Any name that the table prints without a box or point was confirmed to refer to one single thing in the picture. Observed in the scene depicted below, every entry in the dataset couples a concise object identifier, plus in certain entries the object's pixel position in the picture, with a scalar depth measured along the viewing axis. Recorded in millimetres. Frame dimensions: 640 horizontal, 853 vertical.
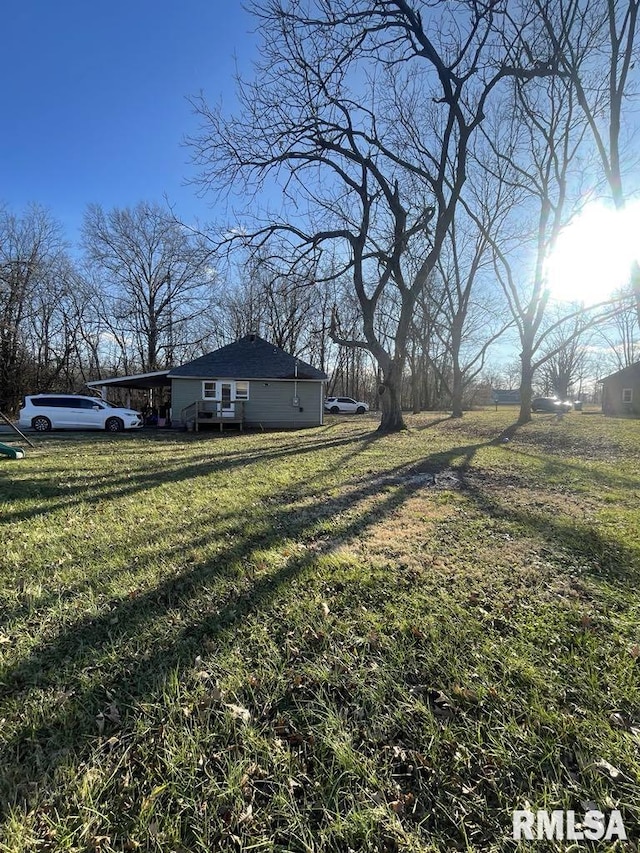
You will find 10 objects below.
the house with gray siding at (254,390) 17578
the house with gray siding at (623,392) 28422
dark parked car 34750
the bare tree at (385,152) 9234
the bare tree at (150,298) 28750
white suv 32312
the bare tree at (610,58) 7750
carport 17203
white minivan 15188
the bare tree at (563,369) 52438
